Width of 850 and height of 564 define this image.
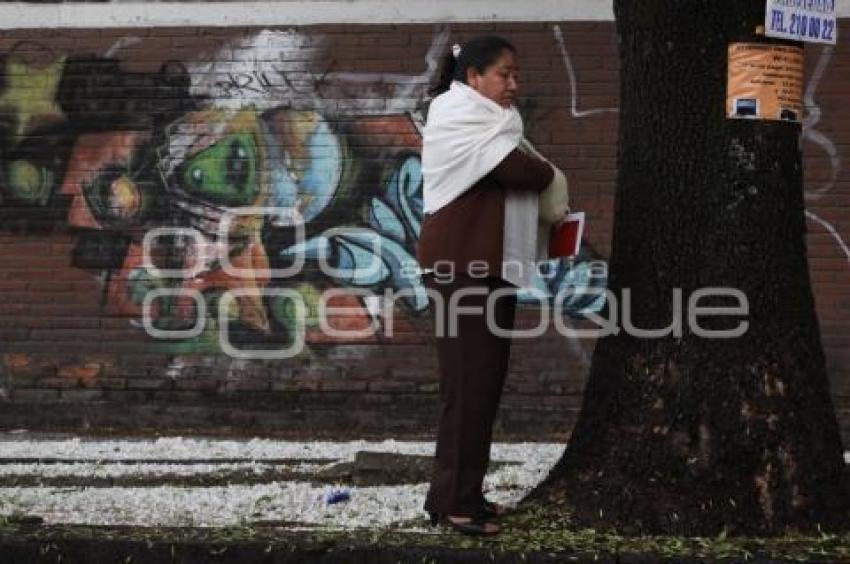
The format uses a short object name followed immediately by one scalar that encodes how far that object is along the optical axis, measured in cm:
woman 976
